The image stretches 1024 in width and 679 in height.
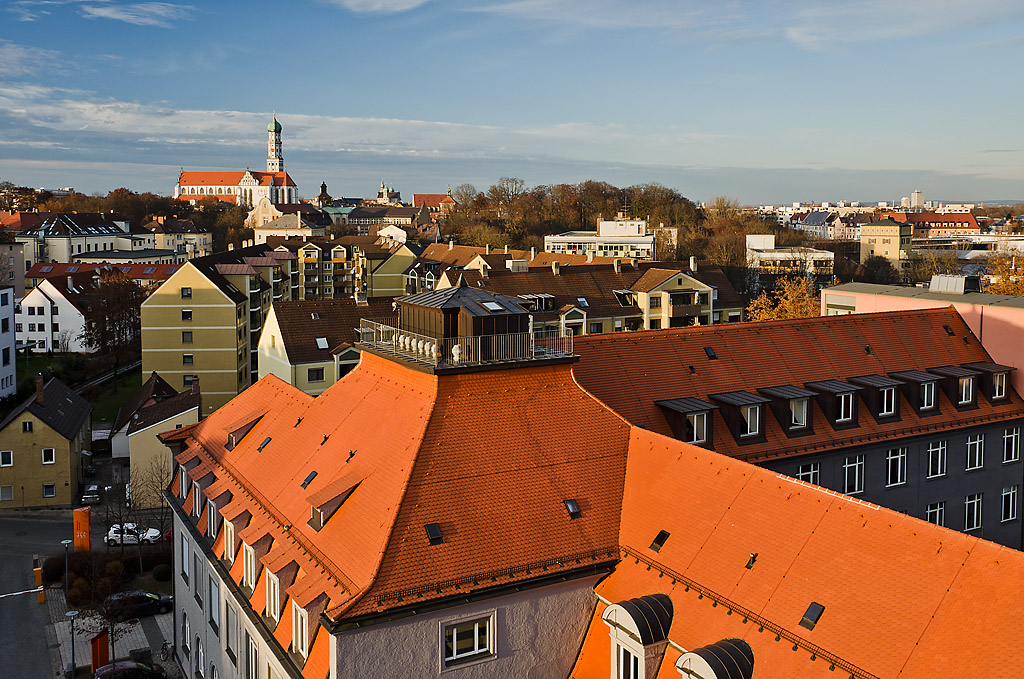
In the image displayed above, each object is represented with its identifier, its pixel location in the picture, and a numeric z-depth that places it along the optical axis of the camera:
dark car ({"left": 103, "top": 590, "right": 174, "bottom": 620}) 33.56
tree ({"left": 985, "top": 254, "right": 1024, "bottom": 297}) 55.44
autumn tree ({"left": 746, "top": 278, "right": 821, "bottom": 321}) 62.33
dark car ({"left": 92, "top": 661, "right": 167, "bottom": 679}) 27.92
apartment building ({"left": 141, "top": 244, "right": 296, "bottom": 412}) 66.69
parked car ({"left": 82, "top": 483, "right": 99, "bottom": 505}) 48.16
